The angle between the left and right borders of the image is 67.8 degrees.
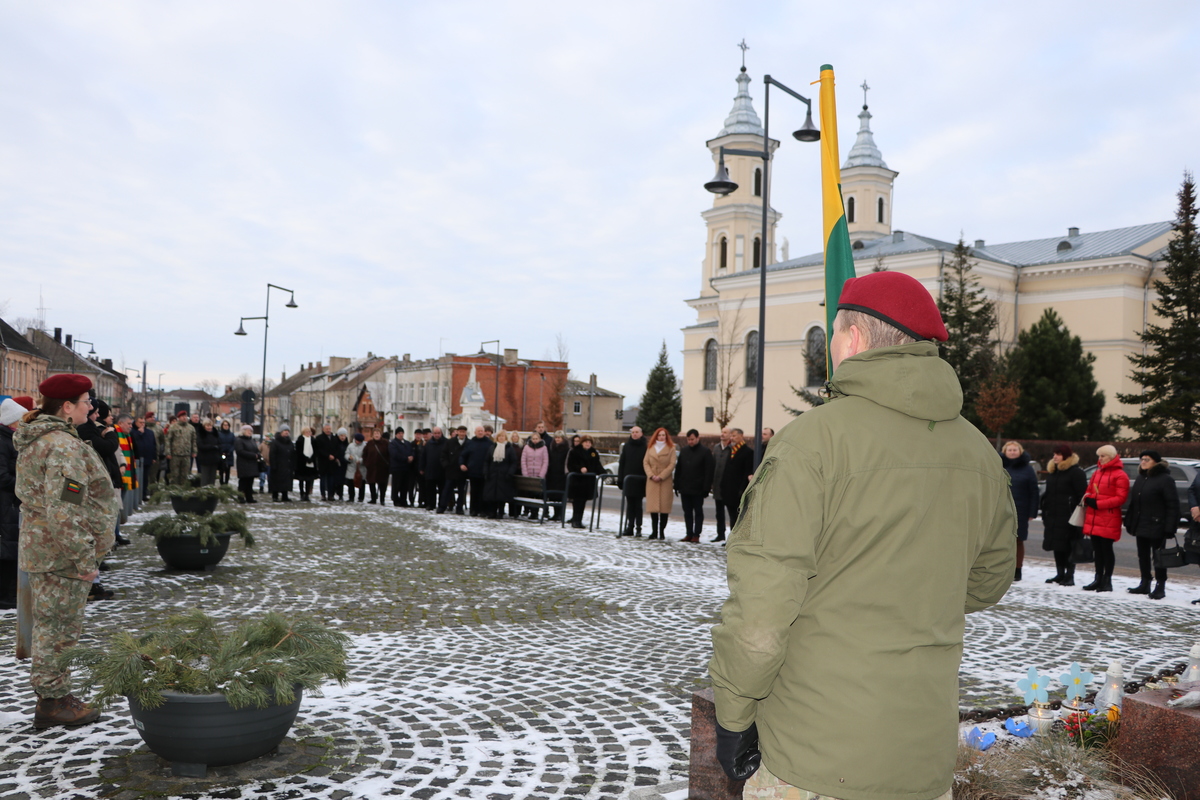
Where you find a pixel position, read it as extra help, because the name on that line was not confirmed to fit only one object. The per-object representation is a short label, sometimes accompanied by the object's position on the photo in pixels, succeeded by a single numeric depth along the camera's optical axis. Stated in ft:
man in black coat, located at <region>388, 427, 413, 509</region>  70.13
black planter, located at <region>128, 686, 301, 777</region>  13.85
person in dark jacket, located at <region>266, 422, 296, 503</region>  69.36
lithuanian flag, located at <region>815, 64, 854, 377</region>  16.33
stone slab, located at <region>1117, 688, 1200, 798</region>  12.46
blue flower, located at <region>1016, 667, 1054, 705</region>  14.99
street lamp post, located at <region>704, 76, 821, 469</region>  45.58
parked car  65.21
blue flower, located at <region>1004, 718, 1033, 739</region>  14.78
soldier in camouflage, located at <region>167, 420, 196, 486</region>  64.64
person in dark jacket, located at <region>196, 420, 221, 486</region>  64.80
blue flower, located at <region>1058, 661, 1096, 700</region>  15.06
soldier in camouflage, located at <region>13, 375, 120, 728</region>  16.46
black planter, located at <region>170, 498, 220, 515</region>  39.27
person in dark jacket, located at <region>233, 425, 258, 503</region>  67.46
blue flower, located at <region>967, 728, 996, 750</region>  13.37
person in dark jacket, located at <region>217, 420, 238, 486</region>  72.43
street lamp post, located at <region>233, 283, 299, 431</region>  107.96
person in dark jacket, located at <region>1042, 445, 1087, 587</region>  37.91
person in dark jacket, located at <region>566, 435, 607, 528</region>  57.26
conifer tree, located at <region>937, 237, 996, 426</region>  138.41
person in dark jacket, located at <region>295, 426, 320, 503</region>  73.20
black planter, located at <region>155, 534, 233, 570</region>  33.24
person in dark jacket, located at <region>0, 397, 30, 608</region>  24.04
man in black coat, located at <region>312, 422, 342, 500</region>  72.64
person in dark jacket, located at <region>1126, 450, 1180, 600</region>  35.06
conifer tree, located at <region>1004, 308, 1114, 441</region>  132.98
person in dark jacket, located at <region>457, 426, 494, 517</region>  61.05
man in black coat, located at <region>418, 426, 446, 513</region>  65.46
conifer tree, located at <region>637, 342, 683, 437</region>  232.67
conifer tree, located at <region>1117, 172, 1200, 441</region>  121.70
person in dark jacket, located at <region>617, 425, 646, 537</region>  52.85
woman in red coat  36.01
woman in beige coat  51.96
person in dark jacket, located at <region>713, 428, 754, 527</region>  48.65
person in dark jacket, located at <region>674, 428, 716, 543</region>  51.06
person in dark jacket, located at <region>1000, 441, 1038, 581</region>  38.32
